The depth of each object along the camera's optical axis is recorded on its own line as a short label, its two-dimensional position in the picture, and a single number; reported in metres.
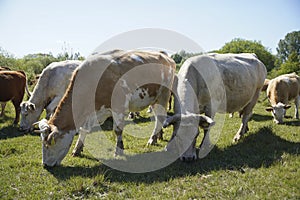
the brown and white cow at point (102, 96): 6.13
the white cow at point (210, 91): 5.76
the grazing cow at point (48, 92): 9.83
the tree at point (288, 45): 76.38
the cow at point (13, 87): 11.03
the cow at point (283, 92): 11.59
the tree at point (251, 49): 68.94
